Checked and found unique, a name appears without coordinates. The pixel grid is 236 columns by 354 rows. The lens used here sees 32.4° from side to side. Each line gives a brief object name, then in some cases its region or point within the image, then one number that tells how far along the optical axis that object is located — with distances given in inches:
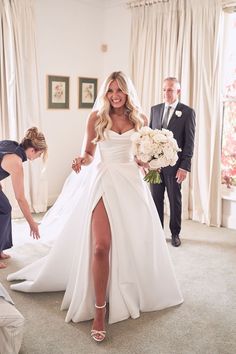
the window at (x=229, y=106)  190.9
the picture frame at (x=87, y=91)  238.4
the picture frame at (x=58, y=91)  222.7
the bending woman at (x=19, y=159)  124.0
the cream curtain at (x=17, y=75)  194.5
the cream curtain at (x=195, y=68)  191.5
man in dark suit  165.5
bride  108.8
